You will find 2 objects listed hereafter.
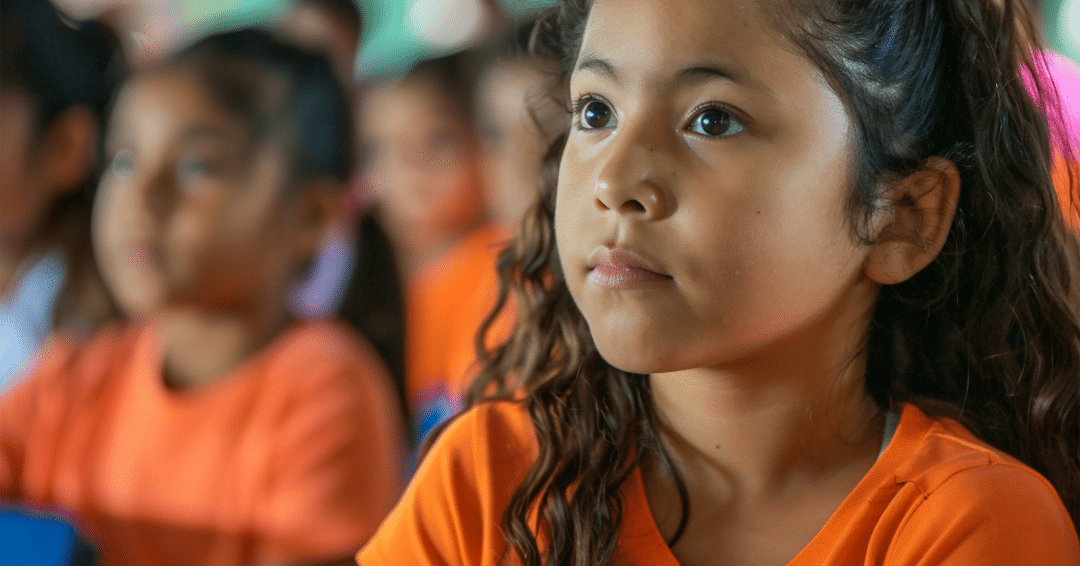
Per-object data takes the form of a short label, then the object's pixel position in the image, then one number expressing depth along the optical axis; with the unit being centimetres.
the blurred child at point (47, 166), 184
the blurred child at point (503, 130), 185
